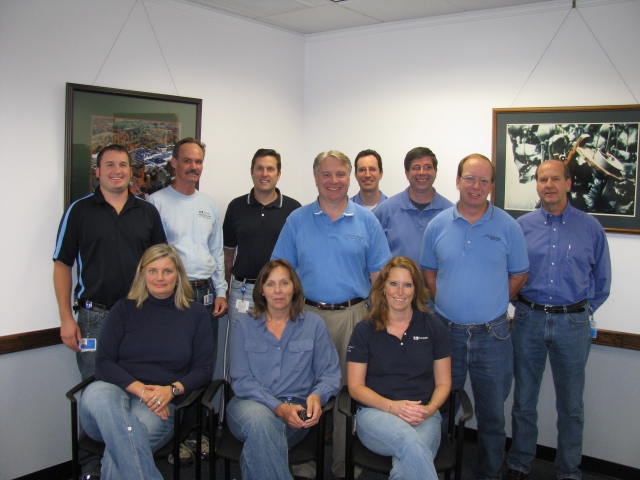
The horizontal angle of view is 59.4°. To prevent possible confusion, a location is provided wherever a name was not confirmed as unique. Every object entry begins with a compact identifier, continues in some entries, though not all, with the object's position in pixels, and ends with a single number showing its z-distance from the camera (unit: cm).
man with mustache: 319
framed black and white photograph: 325
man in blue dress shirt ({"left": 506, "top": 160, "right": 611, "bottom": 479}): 290
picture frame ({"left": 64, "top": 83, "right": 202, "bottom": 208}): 304
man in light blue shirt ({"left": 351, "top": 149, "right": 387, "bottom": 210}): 370
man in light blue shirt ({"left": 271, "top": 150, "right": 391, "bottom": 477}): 282
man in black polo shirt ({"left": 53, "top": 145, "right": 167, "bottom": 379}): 276
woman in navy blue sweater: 234
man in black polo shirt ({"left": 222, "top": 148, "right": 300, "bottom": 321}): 342
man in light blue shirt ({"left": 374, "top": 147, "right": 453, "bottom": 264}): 332
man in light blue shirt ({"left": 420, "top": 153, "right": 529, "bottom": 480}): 274
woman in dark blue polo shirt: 245
